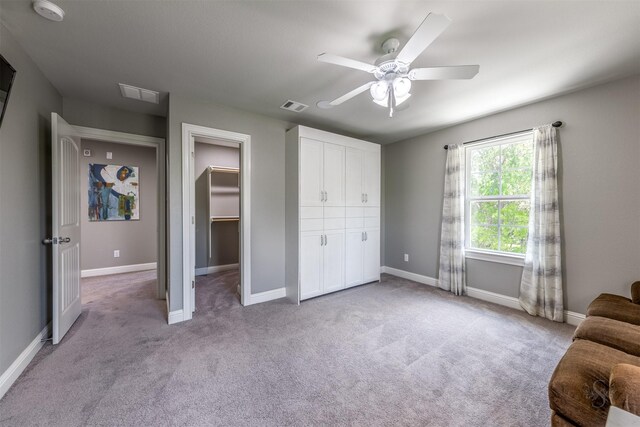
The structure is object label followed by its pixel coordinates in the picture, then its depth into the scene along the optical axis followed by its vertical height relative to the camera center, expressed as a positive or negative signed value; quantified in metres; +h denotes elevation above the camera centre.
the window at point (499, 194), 3.09 +0.23
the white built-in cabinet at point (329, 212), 3.28 +0.00
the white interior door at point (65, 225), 2.16 -0.12
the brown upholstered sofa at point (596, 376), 0.95 -0.73
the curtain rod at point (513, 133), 2.70 +0.96
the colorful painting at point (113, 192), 4.28 +0.36
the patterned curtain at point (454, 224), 3.55 -0.18
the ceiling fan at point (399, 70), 1.34 +0.93
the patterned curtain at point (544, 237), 2.69 -0.29
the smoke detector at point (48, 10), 1.48 +1.24
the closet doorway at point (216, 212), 4.53 +0.01
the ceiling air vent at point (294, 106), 2.93 +1.28
